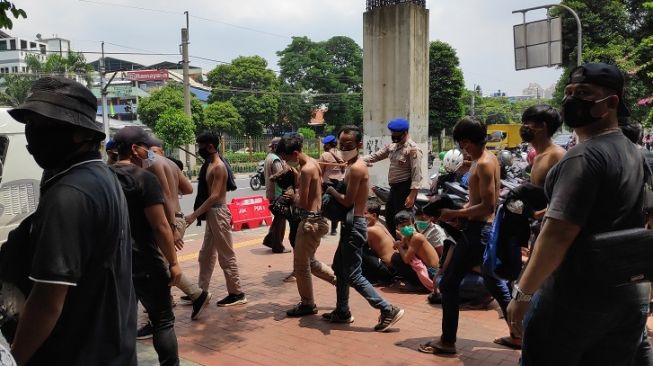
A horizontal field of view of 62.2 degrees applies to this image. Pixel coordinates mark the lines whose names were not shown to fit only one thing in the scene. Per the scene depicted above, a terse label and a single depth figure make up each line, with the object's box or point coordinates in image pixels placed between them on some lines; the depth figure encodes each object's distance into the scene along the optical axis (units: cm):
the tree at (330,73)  5428
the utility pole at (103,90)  2727
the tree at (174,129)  2612
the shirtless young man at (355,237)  464
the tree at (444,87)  4028
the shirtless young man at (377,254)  615
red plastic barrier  1021
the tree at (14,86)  4006
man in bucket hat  172
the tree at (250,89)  4728
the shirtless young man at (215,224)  536
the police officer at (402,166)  642
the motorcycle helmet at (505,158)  993
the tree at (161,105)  3906
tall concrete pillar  935
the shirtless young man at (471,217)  399
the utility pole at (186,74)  2720
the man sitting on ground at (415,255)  580
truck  3506
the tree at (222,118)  4188
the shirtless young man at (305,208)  494
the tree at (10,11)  361
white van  580
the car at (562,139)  2629
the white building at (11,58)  7400
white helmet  687
